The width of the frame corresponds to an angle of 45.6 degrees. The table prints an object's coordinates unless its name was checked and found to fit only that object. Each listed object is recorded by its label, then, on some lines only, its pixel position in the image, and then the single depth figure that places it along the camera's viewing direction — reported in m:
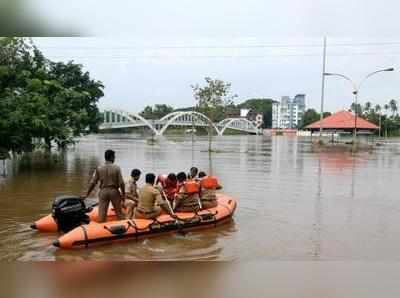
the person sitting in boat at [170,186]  9.36
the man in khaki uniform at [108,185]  8.23
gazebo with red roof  54.69
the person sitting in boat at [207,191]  9.59
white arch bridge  74.19
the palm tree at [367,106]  90.11
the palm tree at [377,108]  87.69
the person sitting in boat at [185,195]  9.15
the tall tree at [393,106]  101.22
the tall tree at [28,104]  17.17
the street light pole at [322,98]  45.71
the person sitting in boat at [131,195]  8.85
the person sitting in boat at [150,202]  8.23
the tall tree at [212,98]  36.72
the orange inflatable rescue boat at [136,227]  7.45
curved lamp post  36.13
